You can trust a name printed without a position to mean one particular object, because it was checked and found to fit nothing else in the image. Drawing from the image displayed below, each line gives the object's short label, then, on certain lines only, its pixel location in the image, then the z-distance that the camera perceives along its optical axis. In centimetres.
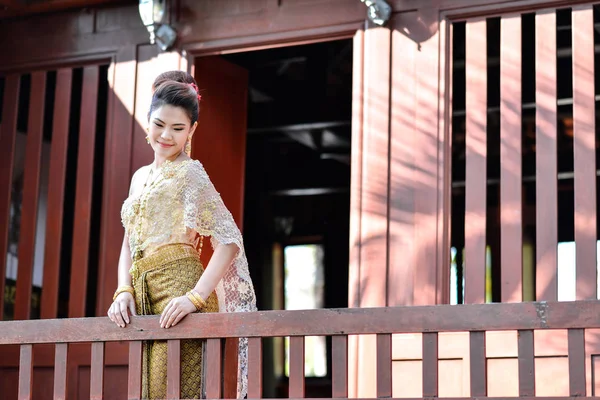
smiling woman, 420
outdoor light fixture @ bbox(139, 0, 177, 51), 620
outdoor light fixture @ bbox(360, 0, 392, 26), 576
